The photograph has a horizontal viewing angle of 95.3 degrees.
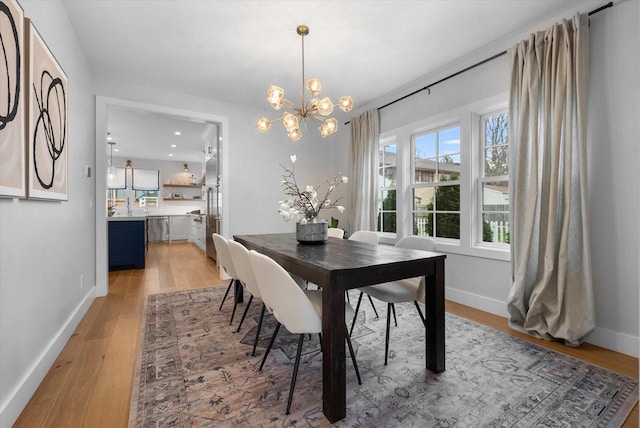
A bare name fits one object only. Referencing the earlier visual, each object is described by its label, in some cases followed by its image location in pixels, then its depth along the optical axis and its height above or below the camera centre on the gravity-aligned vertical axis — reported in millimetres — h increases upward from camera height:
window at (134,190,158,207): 9336 +403
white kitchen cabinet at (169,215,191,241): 8922 -482
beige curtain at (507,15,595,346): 2193 +216
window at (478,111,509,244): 2959 +352
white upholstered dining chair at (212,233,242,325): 2477 -389
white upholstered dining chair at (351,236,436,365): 2041 -567
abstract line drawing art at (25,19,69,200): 1632 +573
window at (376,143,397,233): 4234 +366
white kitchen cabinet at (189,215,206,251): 6984 -522
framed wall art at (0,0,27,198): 1319 +523
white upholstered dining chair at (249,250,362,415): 1434 -452
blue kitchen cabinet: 4789 -548
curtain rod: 2156 +1531
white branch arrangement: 2336 +42
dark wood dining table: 1433 -359
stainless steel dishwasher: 8630 -523
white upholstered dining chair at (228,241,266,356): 1939 -388
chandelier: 2379 +910
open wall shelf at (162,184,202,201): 9594 +664
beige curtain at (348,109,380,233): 4258 +652
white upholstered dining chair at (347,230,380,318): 2928 -253
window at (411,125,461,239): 3402 +373
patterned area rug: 1447 -1013
